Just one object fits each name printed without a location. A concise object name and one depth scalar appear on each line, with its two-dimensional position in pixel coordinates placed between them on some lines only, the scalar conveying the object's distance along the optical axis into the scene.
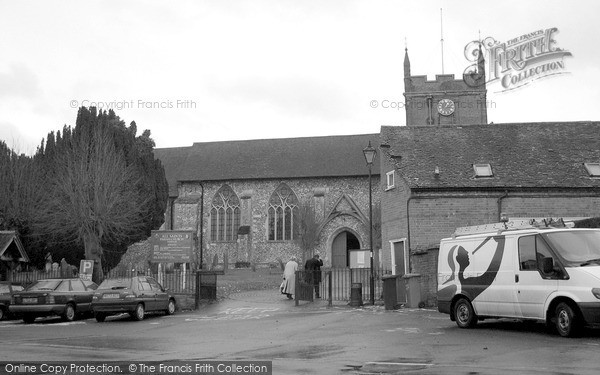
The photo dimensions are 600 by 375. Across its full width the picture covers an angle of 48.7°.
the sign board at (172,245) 24.80
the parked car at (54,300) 20.27
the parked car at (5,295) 22.31
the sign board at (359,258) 33.00
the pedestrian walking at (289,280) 24.88
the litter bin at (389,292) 20.30
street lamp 22.44
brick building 24.02
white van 11.74
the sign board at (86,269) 27.06
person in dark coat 24.06
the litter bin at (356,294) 21.83
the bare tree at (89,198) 31.59
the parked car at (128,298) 19.70
